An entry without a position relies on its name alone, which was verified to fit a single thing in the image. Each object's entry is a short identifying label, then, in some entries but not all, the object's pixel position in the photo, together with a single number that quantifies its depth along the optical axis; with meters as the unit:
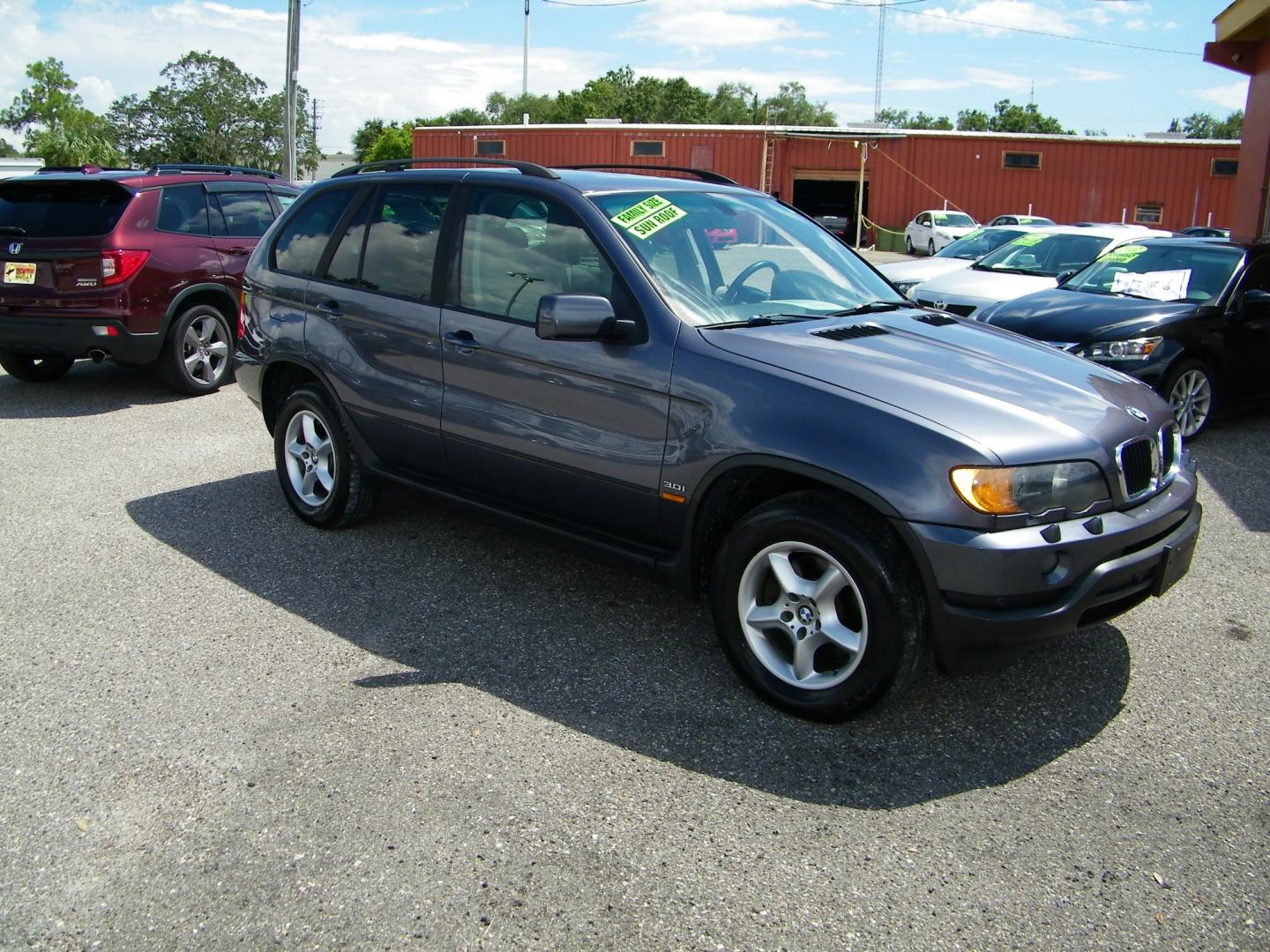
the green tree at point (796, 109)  97.19
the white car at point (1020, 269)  10.23
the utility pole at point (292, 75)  27.03
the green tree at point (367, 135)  105.06
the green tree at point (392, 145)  64.81
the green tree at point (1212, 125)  108.09
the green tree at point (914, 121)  104.19
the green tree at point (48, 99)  101.69
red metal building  38.62
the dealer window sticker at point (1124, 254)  8.78
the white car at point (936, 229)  32.72
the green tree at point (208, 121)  92.62
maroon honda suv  8.23
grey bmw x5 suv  3.28
